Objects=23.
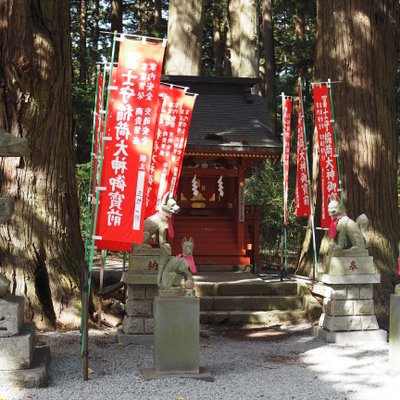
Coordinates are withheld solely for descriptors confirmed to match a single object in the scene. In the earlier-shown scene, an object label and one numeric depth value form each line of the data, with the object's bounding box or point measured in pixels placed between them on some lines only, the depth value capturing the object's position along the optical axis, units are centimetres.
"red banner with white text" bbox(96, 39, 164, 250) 641
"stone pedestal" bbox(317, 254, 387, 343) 835
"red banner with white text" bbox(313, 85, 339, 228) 934
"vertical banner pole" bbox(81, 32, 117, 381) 607
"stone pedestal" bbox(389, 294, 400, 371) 648
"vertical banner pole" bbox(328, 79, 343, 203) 925
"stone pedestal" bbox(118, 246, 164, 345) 832
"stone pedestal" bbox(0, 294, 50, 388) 583
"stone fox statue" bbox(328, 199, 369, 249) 829
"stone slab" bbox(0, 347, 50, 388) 580
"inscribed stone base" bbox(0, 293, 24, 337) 595
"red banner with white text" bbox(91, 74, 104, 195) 734
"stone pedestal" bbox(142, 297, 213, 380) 623
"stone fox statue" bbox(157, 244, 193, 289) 647
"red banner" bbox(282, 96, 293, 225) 1105
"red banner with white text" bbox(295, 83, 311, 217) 1056
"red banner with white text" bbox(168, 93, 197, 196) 967
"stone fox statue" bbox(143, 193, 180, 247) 755
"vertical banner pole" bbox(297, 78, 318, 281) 1021
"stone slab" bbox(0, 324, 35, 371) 587
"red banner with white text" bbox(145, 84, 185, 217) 960
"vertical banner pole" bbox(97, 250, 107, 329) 824
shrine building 1202
